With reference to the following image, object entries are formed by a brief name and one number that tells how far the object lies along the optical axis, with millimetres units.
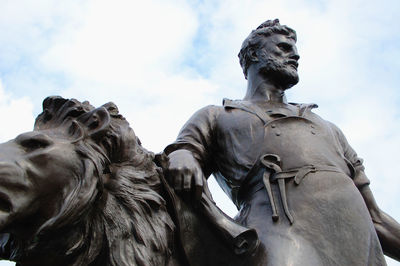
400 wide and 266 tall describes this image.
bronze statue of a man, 3387
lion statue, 2771
